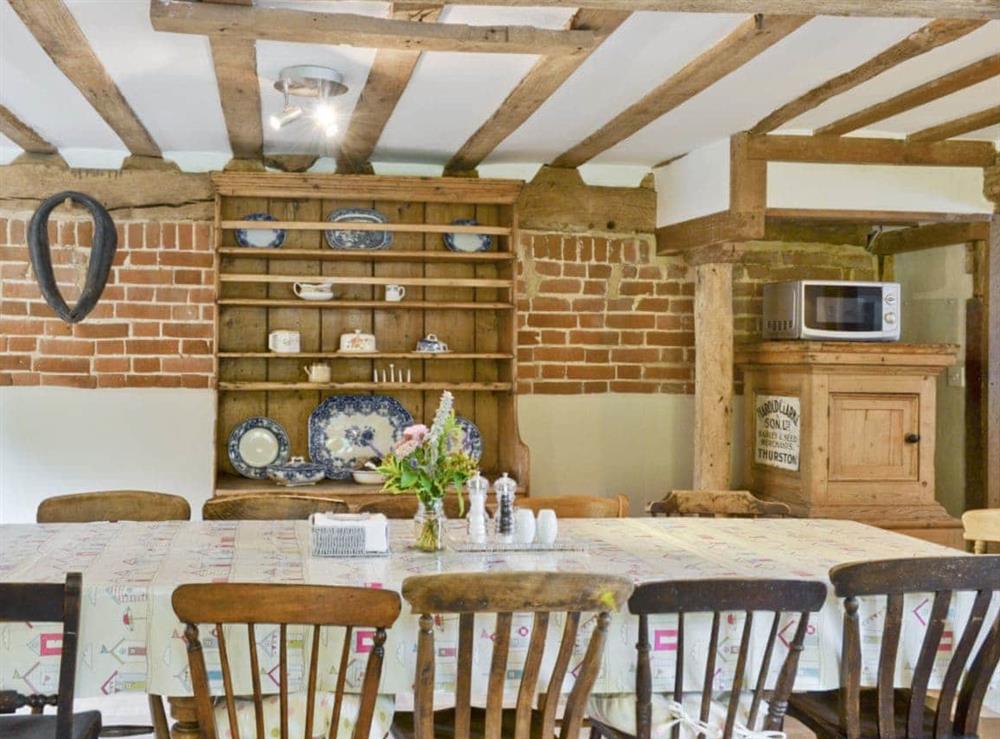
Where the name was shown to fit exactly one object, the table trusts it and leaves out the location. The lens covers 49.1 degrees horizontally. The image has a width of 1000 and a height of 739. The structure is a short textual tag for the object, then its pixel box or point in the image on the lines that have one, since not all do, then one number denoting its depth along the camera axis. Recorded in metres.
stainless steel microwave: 4.82
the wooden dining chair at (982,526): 3.22
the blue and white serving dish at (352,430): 4.98
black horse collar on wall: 3.50
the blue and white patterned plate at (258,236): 4.95
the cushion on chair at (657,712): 2.41
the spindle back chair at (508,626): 2.04
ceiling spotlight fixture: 3.51
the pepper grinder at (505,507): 3.05
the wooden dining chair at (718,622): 2.19
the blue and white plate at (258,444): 4.93
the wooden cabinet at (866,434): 4.65
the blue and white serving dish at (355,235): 4.99
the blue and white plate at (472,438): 5.05
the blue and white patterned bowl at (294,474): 4.75
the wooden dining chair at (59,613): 2.09
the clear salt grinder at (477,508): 3.02
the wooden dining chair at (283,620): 2.04
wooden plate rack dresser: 4.81
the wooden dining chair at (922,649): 2.29
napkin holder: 2.82
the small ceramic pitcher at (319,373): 4.93
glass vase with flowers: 2.87
